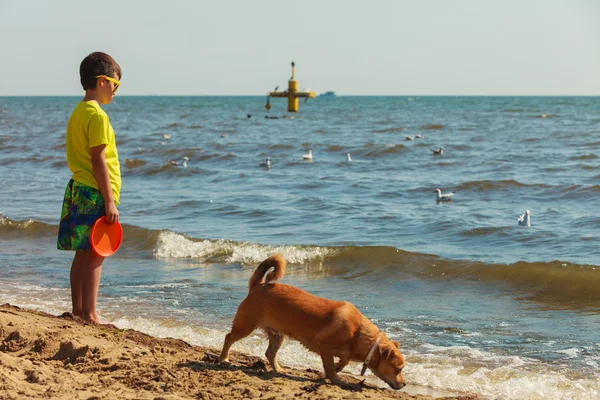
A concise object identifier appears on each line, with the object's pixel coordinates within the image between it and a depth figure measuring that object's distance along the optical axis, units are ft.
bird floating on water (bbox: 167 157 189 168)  75.14
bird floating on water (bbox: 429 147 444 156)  88.03
